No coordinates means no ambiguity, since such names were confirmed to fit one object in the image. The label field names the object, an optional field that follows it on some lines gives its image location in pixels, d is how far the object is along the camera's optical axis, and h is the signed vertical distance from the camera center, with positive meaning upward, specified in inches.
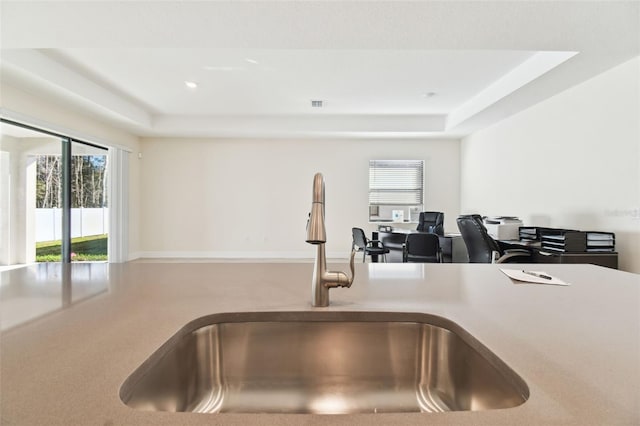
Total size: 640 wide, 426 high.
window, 287.7 +15.2
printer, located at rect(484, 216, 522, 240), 165.2 -11.0
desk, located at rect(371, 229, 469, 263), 197.6 -23.7
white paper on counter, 45.2 -10.3
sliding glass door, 164.1 +4.0
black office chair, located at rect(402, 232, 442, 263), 176.7 -21.8
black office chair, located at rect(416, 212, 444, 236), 222.2 -10.5
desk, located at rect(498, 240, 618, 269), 125.3 -19.2
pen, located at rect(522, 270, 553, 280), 47.6 -10.3
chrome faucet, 32.7 -5.7
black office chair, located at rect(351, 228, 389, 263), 203.9 -24.8
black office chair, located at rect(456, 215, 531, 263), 134.6 -15.4
